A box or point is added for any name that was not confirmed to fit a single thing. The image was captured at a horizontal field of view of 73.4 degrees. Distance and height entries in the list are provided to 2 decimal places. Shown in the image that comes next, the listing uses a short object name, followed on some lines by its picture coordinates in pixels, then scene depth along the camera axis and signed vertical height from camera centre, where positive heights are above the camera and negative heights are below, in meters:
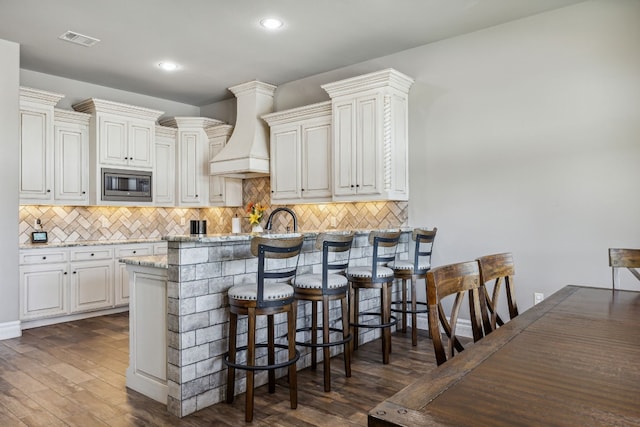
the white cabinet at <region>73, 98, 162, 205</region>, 5.29 +1.02
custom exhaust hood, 5.40 +1.03
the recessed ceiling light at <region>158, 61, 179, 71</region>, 4.90 +1.76
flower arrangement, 4.22 +0.01
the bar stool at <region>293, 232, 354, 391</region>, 2.88 -0.50
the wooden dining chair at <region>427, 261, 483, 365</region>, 1.38 -0.28
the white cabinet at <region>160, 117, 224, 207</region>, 6.20 +0.87
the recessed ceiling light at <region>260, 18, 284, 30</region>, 3.82 +1.75
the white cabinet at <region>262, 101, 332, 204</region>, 4.91 +0.75
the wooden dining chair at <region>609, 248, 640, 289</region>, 2.23 -0.24
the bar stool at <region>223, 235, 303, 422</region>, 2.45 -0.52
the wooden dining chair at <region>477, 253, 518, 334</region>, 1.82 -0.27
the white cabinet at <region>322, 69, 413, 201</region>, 4.28 +0.82
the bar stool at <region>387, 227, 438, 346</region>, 3.81 -0.48
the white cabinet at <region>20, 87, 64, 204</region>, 4.71 +0.82
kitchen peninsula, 2.53 -0.56
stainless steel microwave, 5.39 +0.42
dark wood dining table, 0.83 -0.39
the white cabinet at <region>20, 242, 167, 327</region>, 4.58 -0.72
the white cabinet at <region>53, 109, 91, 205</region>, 5.09 +0.73
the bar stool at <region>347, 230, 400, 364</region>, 3.37 -0.51
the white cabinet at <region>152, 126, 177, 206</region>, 6.01 +0.70
